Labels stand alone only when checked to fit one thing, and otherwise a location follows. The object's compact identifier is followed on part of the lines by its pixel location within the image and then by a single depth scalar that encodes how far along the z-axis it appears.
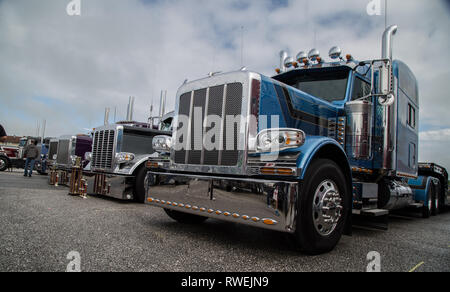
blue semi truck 2.86
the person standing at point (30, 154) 13.21
